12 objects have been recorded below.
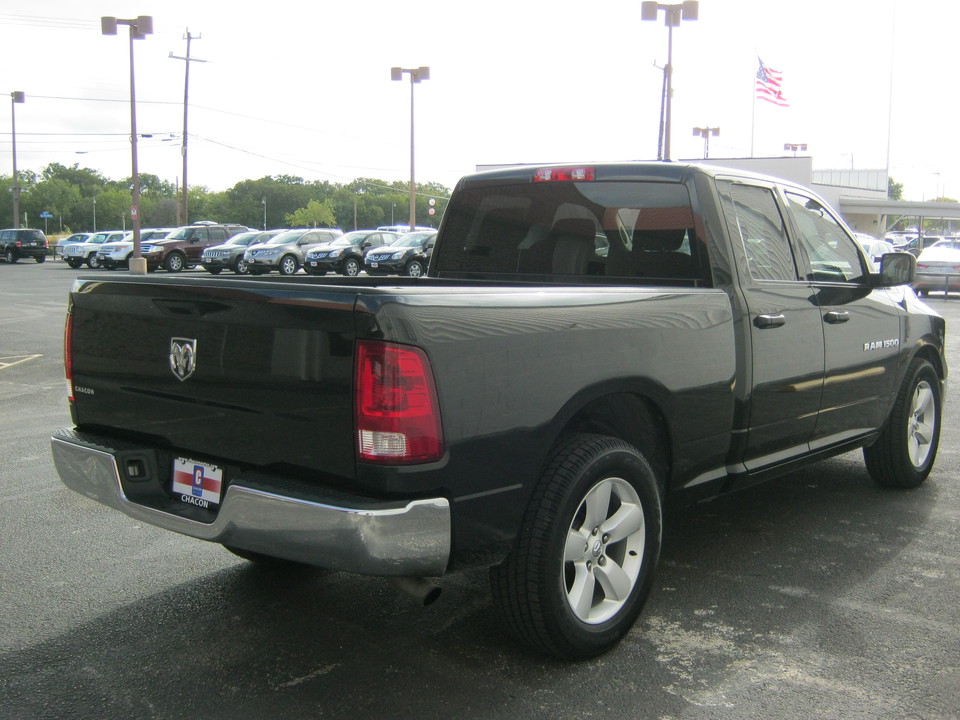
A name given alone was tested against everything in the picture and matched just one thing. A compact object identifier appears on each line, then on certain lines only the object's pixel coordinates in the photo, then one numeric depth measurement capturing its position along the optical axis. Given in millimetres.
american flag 46031
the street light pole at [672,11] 30203
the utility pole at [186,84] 50281
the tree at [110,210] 157500
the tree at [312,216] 144500
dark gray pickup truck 2922
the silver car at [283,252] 35688
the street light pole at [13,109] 61338
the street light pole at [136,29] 35156
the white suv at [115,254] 39344
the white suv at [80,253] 42094
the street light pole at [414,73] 44250
